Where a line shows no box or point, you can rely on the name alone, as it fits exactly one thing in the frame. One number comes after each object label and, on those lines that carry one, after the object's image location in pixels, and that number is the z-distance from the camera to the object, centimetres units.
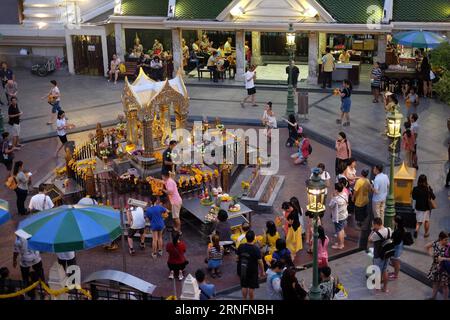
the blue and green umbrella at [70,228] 1188
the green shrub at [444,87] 1845
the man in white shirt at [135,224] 1481
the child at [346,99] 2247
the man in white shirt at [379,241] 1302
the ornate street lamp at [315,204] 1155
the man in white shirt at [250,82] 2523
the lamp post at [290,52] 2330
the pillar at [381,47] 2786
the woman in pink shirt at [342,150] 1800
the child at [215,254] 1375
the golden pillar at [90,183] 1692
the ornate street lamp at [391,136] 1474
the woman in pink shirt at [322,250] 1334
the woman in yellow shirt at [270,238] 1371
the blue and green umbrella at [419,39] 2472
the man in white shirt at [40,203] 1488
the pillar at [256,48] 3200
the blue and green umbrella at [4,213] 1330
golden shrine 1786
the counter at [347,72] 2864
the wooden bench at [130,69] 3038
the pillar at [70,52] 3158
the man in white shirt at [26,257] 1327
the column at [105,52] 3106
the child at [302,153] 1972
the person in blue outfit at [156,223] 1438
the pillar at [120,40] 3083
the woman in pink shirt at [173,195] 1524
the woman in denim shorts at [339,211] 1473
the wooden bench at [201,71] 3039
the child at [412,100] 2445
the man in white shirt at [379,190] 1527
